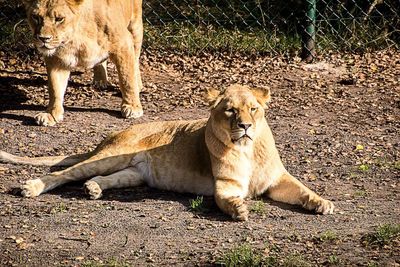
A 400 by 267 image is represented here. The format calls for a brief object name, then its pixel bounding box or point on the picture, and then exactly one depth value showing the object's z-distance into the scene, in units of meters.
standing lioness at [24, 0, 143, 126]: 14.24
